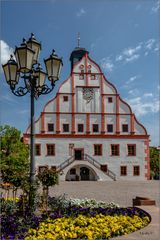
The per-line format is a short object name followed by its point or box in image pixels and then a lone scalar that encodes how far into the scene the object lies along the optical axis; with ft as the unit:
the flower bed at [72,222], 17.62
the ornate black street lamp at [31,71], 22.94
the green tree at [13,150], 83.92
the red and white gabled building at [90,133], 98.27
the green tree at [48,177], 25.70
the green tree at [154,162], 155.11
